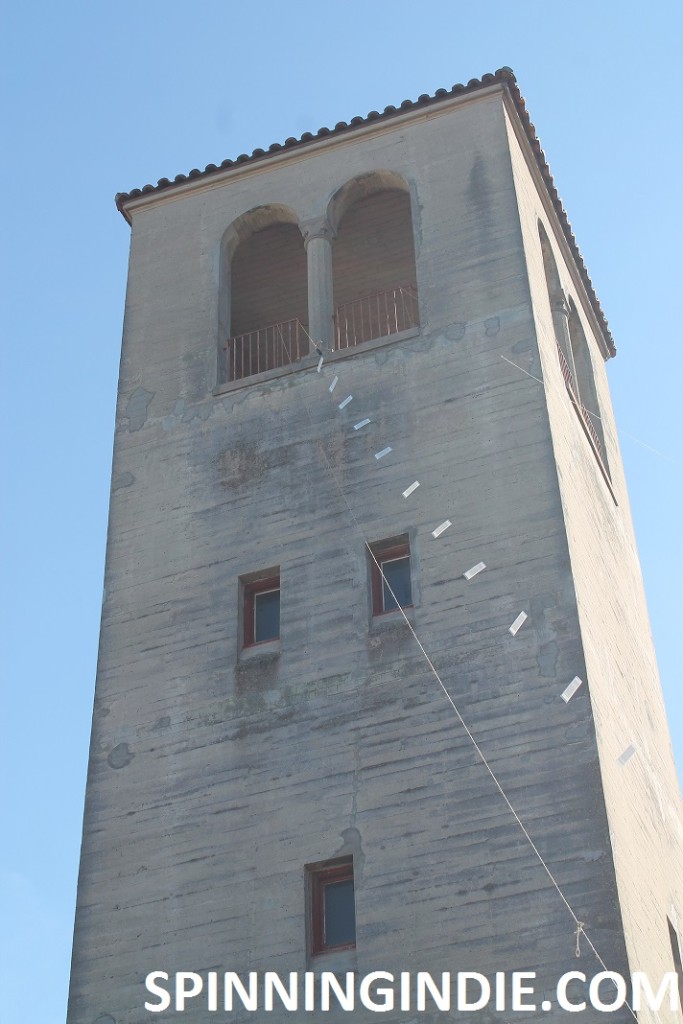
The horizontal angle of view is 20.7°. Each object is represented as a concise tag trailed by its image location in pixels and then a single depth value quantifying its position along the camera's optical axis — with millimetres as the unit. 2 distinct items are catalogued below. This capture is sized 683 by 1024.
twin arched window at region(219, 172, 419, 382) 22891
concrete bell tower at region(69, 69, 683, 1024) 16078
